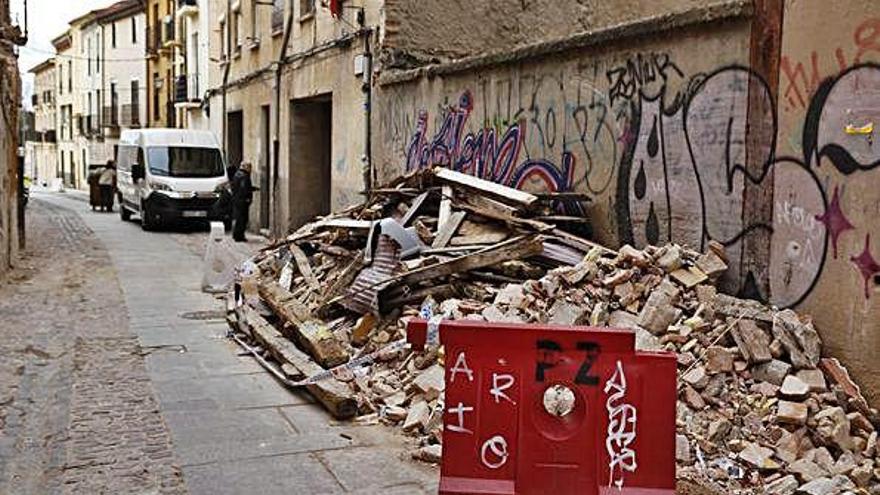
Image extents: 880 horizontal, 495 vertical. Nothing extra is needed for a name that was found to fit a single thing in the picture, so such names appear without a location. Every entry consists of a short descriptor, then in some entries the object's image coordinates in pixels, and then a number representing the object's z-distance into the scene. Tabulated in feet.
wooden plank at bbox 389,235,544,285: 24.59
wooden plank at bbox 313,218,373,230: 31.22
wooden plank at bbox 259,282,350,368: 23.30
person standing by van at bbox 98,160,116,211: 101.71
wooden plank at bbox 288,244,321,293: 30.60
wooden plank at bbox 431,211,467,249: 27.25
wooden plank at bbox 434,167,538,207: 27.50
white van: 69.92
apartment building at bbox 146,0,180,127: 122.21
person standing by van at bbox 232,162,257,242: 60.59
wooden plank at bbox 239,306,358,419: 19.95
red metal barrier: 12.51
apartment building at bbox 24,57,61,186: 215.92
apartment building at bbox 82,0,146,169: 149.59
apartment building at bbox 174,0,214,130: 90.17
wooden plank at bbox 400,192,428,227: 30.45
